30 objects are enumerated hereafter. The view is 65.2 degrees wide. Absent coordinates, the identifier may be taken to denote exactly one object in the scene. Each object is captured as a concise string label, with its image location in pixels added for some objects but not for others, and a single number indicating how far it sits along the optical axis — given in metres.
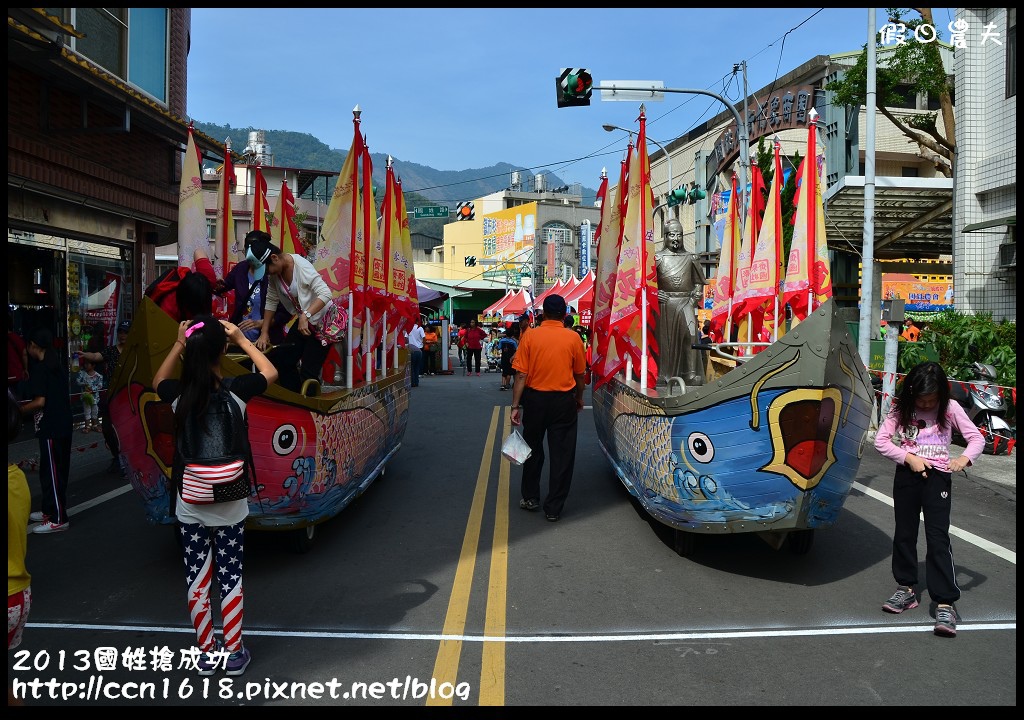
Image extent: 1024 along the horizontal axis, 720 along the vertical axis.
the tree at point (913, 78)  18.00
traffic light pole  16.02
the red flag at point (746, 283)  10.16
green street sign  35.47
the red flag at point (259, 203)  9.77
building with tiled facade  14.85
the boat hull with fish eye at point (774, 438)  4.77
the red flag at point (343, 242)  7.16
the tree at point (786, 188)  21.91
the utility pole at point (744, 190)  15.70
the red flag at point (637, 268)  7.30
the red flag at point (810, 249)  9.69
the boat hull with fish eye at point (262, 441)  4.78
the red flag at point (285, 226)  9.75
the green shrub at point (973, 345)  12.16
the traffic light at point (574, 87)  14.09
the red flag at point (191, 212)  8.36
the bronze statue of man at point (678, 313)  8.32
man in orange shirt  7.27
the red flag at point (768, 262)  9.70
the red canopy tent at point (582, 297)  25.98
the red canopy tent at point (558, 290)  29.70
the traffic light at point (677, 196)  16.06
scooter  10.69
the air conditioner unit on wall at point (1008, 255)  14.88
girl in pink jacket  4.68
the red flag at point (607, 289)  8.06
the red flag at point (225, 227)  9.16
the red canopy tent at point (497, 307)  33.37
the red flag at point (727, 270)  11.23
